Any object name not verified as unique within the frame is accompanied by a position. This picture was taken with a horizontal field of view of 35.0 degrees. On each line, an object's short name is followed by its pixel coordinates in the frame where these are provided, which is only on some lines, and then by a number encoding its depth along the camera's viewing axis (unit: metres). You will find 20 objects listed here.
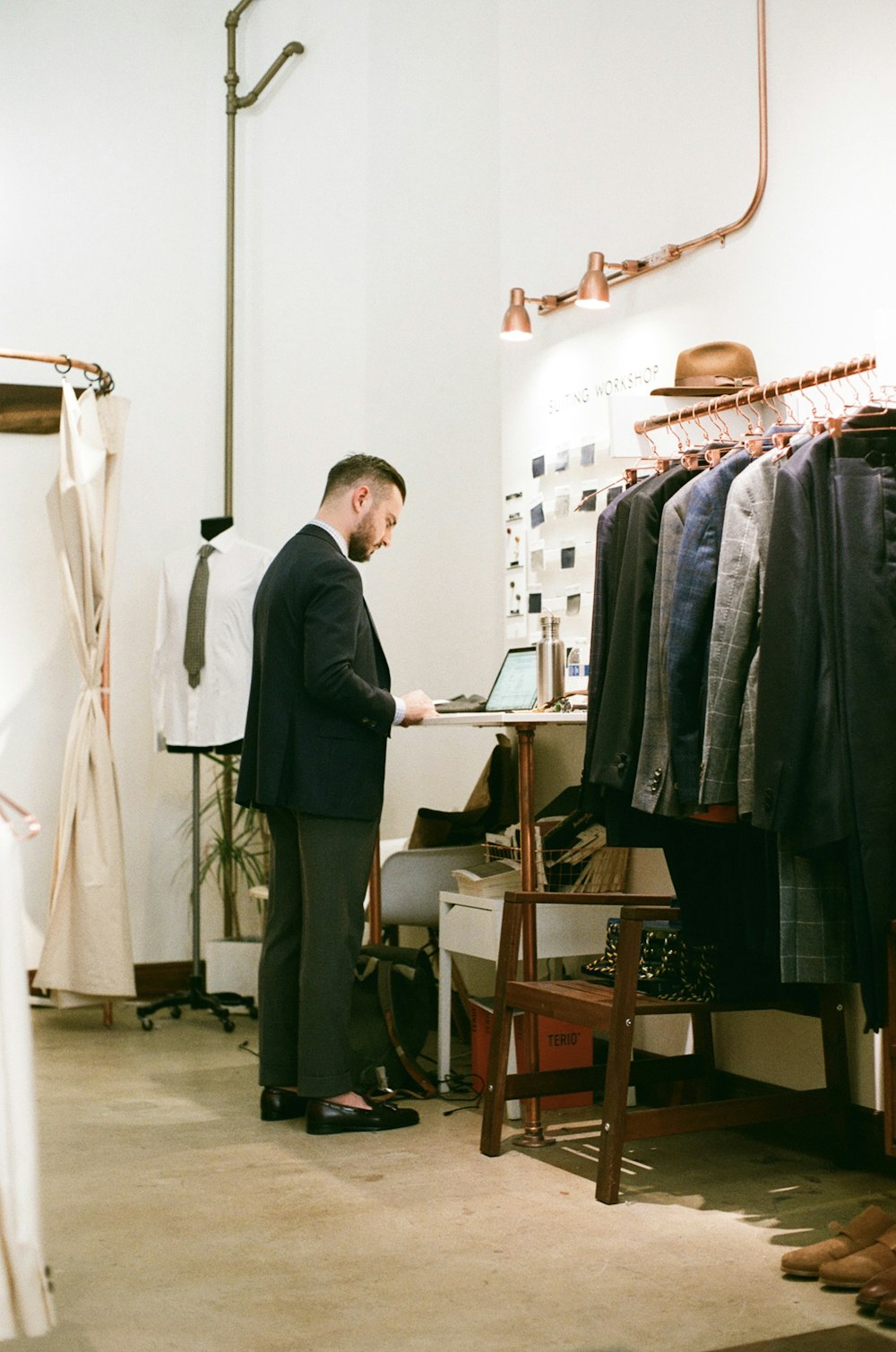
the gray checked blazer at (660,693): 2.93
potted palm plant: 5.30
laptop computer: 3.98
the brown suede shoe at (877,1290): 2.26
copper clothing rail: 3.00
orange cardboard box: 3.74
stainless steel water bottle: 3.80
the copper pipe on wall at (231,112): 5.79
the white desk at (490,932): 3.61
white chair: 4.30
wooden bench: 2.90
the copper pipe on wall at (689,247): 3.63
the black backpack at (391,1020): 3.84
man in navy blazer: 3.46
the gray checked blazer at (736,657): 2.75
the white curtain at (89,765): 4.81
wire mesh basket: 3.78
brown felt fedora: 3.47
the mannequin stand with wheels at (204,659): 5.02
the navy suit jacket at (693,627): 2.85
